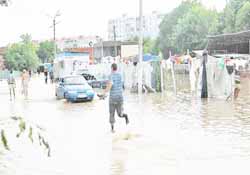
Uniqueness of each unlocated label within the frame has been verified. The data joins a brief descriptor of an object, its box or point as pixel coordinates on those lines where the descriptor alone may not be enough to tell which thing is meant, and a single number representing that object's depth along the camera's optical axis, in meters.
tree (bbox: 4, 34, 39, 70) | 98.05
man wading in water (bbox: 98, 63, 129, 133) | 13.85
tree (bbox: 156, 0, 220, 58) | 83.12
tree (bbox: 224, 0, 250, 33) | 75.31
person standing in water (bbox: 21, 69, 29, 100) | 31.52
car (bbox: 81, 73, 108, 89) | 40.22
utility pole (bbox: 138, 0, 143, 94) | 18.89
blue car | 27.36
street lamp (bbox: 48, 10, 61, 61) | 68.50
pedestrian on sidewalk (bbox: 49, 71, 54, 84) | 59.22
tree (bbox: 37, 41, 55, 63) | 131.73
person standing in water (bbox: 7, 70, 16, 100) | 32.06
